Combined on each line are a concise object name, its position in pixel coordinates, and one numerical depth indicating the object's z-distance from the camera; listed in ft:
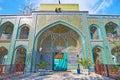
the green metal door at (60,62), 32.32
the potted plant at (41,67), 24.75
